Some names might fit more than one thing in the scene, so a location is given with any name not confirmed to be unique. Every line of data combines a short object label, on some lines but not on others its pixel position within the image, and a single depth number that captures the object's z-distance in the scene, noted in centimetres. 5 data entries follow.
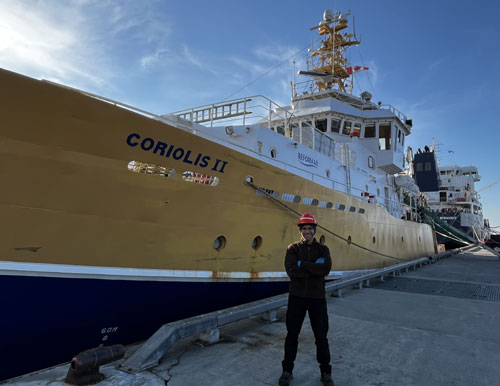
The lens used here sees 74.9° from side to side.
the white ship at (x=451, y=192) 4028
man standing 291
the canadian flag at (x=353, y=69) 1491
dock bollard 272
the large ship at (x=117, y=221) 311
